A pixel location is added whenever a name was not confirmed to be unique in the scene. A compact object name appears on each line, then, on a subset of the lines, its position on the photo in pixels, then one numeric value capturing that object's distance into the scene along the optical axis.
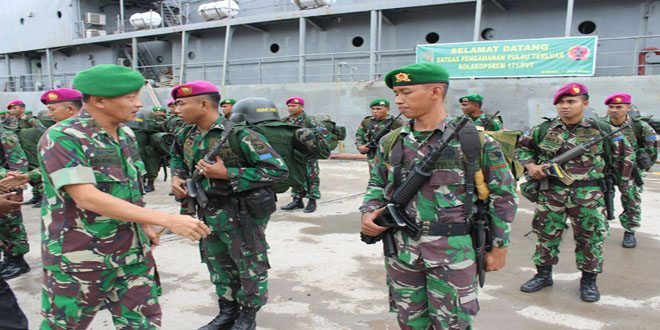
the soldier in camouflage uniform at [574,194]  3.58
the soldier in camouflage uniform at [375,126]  7.02
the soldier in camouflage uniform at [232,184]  2.91
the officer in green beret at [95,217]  1.93
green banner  10.30
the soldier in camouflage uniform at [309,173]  7.14
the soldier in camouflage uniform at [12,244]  4.34
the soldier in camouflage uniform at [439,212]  2.18
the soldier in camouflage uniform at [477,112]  6.14
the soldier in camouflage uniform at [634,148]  4.97
